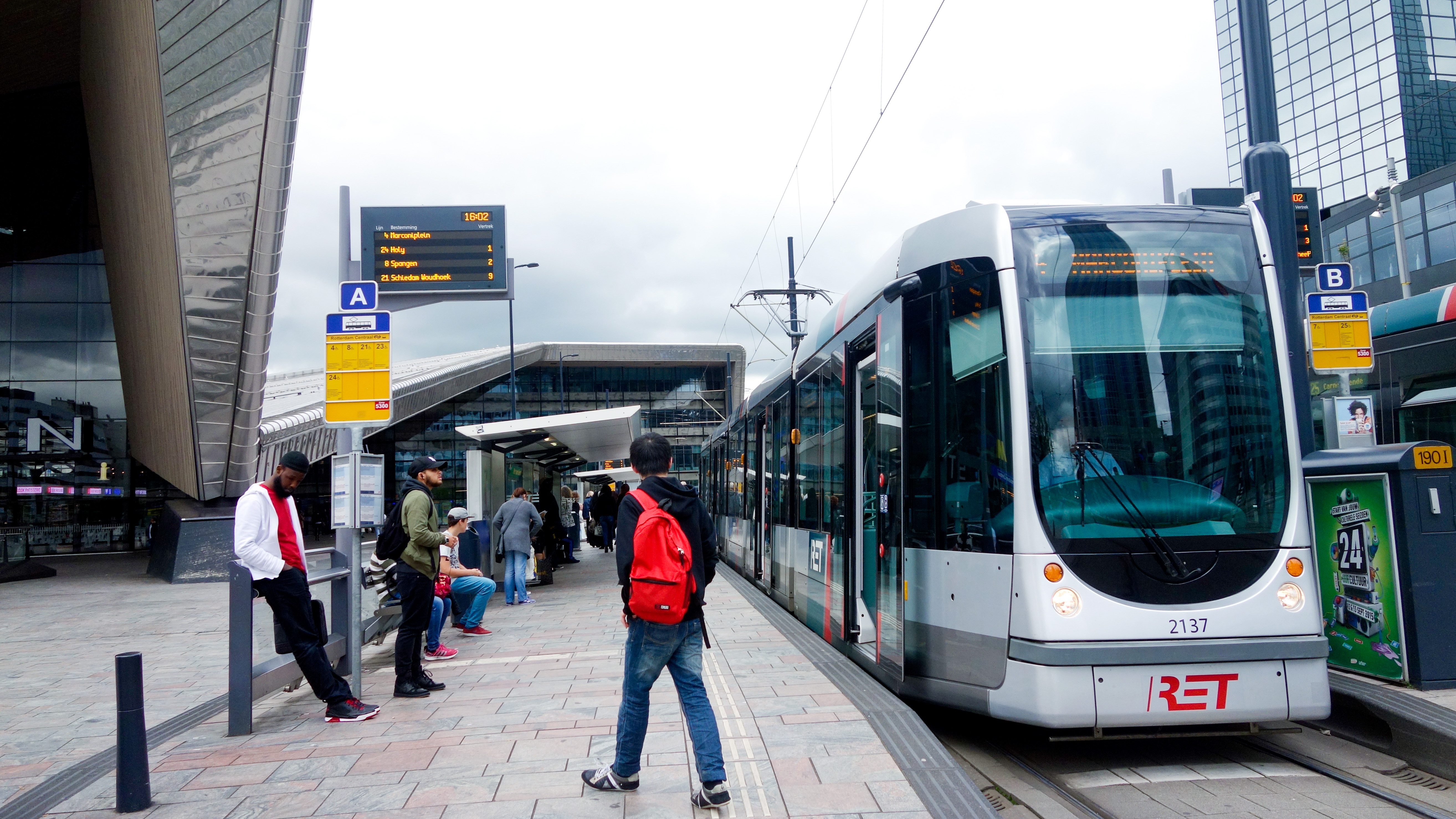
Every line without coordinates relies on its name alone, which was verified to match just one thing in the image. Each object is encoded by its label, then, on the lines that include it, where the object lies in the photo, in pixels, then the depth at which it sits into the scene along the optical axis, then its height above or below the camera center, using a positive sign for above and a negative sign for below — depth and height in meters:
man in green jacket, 6.93 -0.48
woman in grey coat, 13.03 -0.36
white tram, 5.01 +0.06
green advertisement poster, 6.21 -0.61
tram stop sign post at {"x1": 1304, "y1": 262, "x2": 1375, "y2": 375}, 7.47 +1.08
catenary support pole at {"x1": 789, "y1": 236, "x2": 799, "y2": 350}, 23.92 +4.28
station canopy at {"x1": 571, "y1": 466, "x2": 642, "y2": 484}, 30.17 +0.91
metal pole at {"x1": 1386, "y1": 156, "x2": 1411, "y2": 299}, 25.62 +6.67
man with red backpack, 4.24 -0.41
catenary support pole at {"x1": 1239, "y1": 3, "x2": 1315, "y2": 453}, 7.58 +2.40
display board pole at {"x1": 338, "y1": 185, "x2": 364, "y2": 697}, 6.93 -0.44
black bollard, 4.53 -0.99
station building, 17.23 +5.42
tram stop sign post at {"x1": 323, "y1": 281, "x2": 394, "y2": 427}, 7.15 +1.02
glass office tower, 45.47 +18.27
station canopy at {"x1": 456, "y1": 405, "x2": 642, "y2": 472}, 14.14 +1.14
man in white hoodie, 5.89 -0.30
